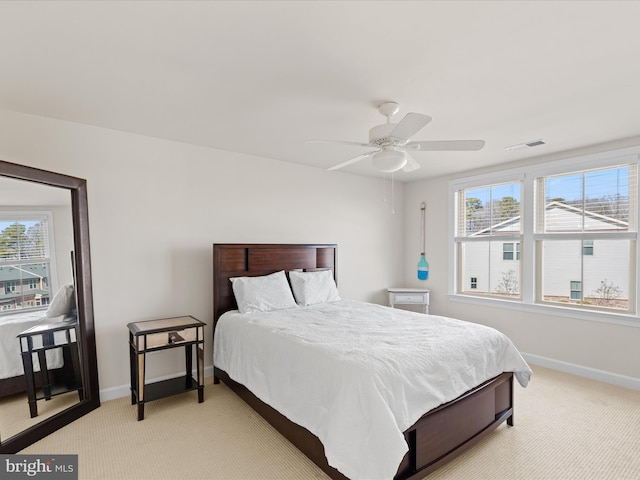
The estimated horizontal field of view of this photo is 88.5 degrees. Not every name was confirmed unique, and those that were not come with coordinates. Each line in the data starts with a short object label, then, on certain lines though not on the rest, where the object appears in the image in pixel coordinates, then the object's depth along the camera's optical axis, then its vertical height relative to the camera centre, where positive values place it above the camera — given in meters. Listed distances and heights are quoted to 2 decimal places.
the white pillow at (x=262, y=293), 3.41 -0.70
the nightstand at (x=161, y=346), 2.77 -1.02
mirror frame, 2.65 -0.56
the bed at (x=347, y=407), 1.75 -1.17
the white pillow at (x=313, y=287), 3.82 -0.72
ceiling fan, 2.36 +0.60
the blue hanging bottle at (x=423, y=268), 5.30 -0.71
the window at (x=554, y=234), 3.51 -0.14
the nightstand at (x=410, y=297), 4.98 -1.09
